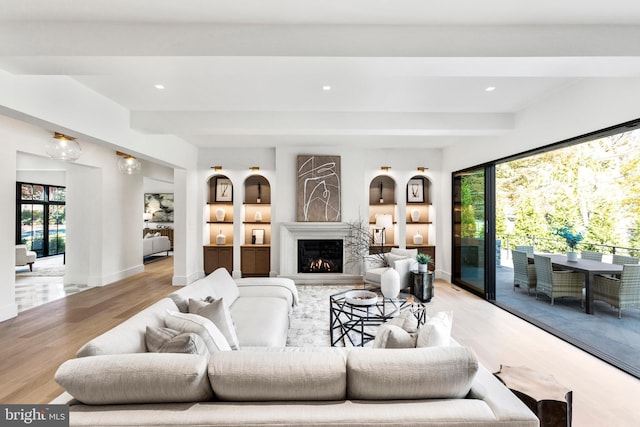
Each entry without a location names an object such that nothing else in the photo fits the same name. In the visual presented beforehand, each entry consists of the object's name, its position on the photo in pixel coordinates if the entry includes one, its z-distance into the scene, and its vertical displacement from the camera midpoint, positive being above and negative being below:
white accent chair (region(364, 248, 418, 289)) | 5.07 -0.80
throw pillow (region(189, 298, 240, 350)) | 2.09 -0.69
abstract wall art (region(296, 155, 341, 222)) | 6.26 +0.62
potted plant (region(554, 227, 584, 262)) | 4.58 -0.33
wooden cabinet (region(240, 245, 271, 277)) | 6.56 -0.86
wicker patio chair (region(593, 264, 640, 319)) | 3.79 -0.90
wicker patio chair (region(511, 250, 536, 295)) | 5.15 -0.90
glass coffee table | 2.94 -0.92
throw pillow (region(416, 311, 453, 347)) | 1.59 -0.62
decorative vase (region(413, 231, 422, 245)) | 6.71 -0.43
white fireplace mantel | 6.19 -0.53
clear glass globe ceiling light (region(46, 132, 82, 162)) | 3.19 +0.78
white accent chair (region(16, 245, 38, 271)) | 6.89 -0.83
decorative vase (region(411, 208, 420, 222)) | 6.74 +0.11
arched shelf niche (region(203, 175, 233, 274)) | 6.64 -0.10
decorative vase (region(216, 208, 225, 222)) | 6.77 +0.12
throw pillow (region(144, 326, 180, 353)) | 1.71 -0.67
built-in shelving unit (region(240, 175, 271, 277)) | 6.87 +0.22
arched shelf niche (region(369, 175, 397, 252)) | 6.81 +0.44
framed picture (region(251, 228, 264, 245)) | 6.85 -0.33
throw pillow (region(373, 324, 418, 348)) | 1.63 -0.65
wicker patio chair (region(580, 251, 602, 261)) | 5.05 -0.61
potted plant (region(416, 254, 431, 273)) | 4.86 -0.68
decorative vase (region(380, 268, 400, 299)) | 3.44 -0.73
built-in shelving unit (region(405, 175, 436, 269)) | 6.78 +0.18
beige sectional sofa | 1.24 -0.75
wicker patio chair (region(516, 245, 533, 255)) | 6.24 -0.61
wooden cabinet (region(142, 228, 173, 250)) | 11.91 -0.43
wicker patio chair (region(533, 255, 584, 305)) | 4.53 -0.95
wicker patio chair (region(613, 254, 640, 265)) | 4.32 -0.60
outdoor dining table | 3.96 -0.66
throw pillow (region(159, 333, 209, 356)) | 1.59 -0.66
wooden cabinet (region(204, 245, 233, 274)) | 6.63 -0.80
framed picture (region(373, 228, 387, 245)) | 6.60 -0.35
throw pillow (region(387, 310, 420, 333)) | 1.86 -0.65
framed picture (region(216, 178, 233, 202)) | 6.86 +0.67
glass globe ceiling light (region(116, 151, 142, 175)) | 4.56 +0.85
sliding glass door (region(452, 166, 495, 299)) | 4.97 -0.21
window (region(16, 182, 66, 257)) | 8.67 +0.10
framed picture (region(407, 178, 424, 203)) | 6.87 +0.65
